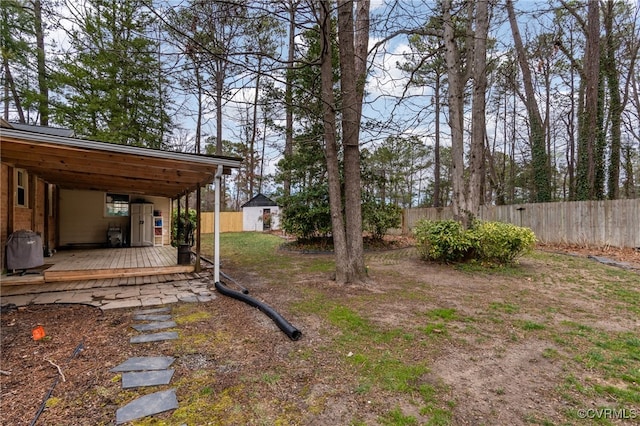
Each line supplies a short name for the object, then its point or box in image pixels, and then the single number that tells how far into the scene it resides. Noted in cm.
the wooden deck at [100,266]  504
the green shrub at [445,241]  661
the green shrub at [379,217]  995
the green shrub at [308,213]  962
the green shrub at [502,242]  640
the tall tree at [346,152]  486
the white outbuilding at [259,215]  1925
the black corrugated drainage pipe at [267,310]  301
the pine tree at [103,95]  1120
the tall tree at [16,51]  1135
